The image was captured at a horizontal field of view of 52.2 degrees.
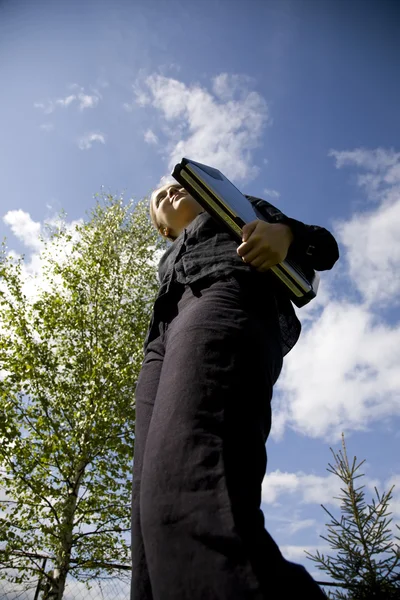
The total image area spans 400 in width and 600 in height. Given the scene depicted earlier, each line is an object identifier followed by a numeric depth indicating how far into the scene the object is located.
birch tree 6.60
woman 0.68
